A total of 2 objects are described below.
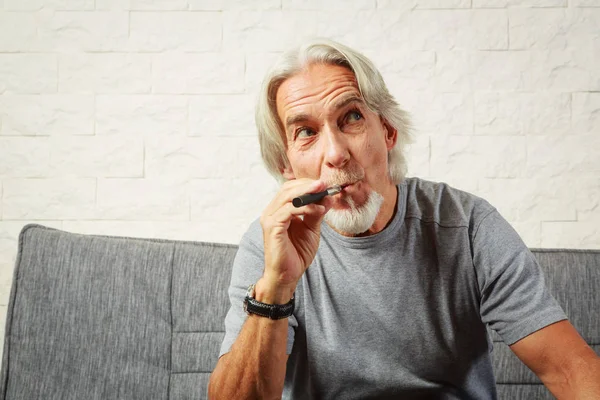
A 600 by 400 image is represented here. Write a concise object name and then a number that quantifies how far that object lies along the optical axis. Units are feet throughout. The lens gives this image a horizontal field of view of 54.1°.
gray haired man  4.08
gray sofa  5.23
